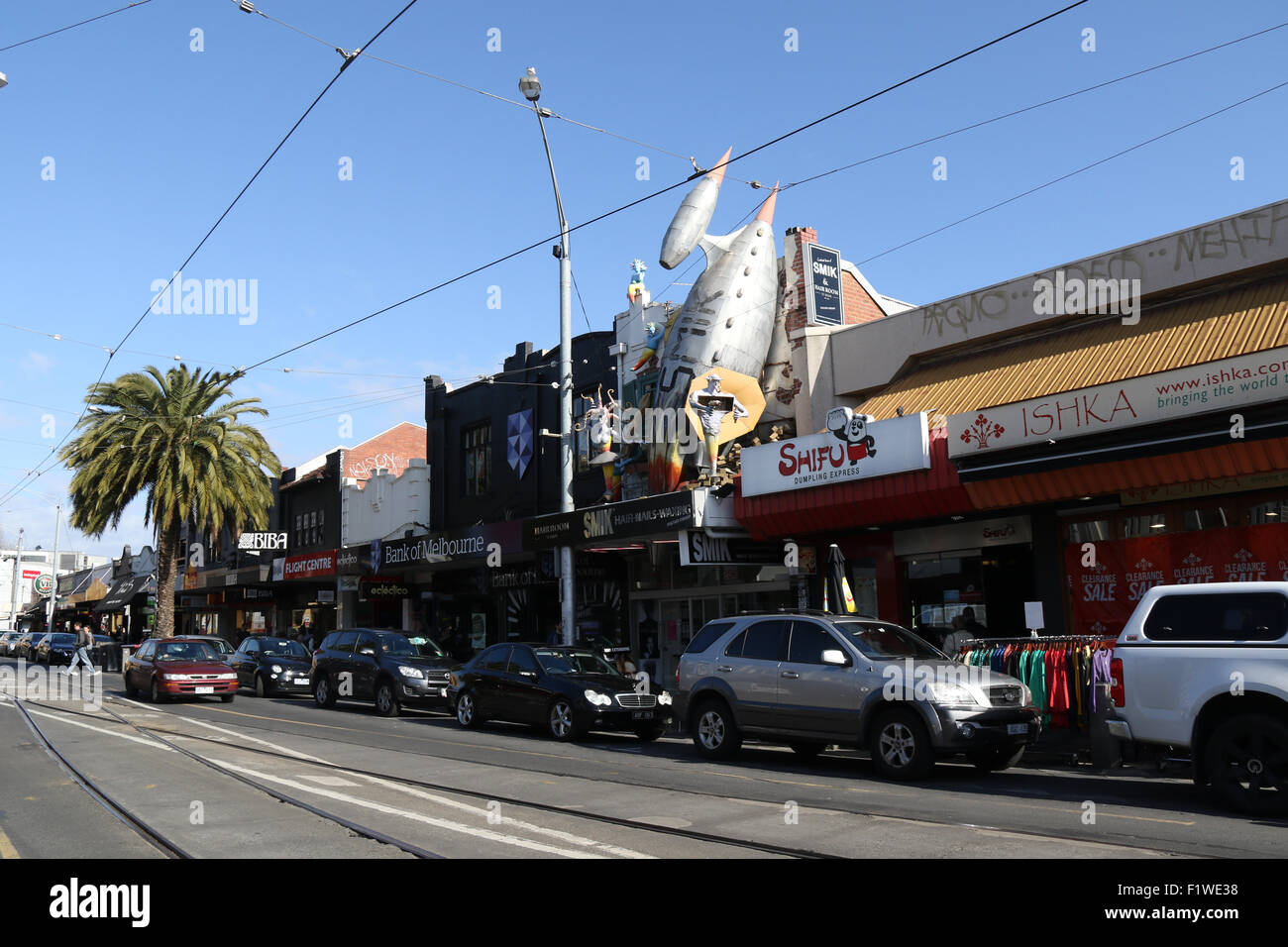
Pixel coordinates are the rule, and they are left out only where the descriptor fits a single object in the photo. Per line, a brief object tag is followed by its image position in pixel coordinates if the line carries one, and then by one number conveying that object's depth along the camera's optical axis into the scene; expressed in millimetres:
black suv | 20547
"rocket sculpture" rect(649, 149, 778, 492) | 21922
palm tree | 31453
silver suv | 11023
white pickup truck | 8820
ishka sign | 13070
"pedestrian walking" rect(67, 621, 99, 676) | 35844
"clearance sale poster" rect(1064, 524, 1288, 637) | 14742
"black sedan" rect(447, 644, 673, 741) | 15875
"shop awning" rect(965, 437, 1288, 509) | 13508
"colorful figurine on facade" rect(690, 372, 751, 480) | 21641
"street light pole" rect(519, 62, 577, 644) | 20953
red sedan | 23094
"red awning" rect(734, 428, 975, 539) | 16828
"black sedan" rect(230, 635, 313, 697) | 25703
